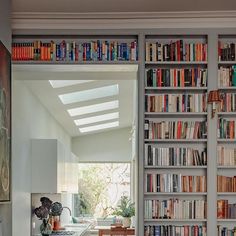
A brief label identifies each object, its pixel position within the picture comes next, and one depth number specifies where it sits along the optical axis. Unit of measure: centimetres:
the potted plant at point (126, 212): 1197
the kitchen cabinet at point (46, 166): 725
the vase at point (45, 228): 759
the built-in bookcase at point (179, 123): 469
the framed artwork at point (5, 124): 356
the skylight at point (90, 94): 885
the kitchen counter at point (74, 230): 844
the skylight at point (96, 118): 1186
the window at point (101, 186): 1480
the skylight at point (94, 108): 1028
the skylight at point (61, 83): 755
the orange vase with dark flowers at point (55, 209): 779
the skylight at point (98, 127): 1335
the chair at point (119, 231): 1123
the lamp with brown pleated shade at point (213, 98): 462
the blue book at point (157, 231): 466
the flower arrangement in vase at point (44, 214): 725
